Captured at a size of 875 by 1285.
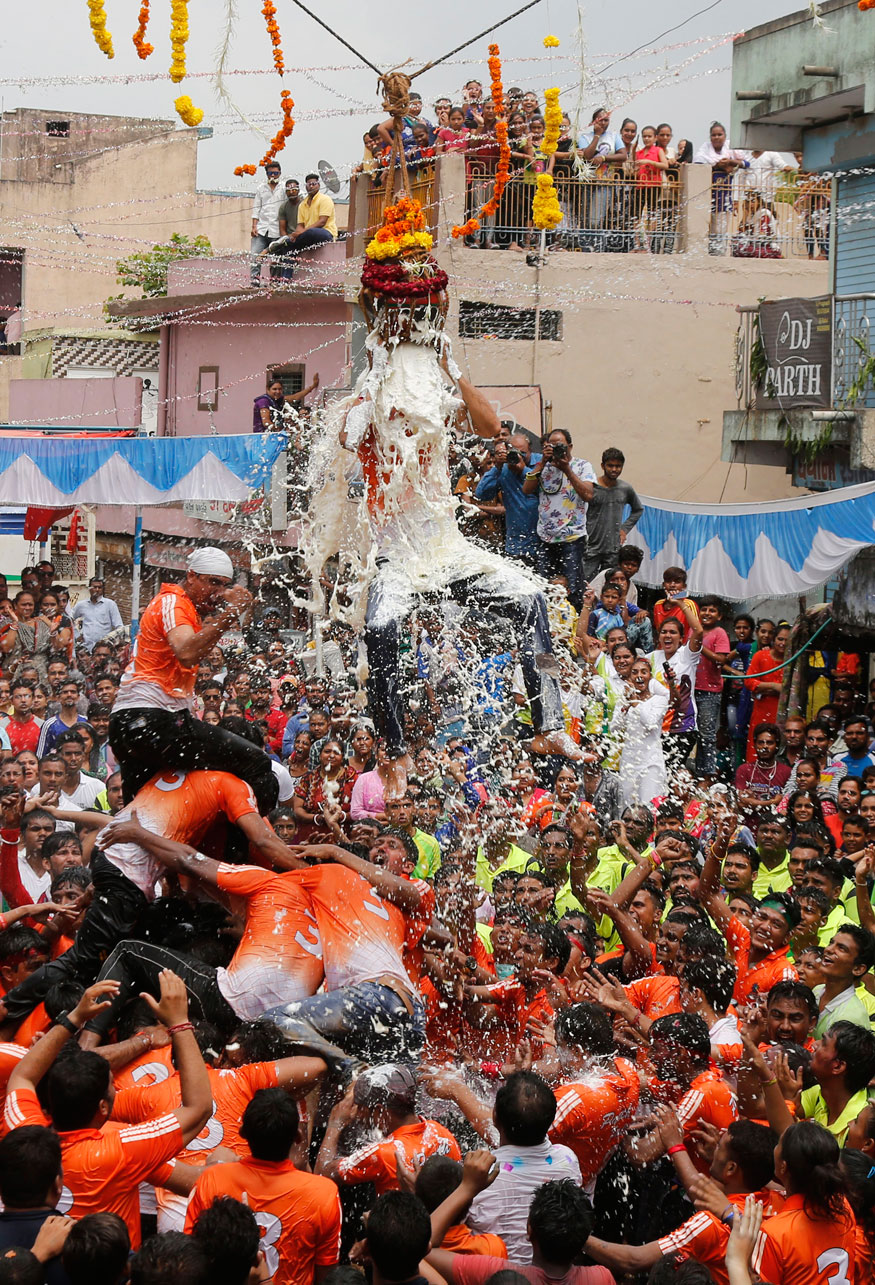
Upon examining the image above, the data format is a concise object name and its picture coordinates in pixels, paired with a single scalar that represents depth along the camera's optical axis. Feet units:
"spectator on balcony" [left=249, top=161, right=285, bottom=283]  61.87
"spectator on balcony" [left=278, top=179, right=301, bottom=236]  61.21
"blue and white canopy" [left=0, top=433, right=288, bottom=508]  47.32
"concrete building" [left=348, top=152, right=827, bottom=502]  53.16
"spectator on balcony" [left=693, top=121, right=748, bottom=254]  53.83
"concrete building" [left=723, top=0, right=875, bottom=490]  42.55
